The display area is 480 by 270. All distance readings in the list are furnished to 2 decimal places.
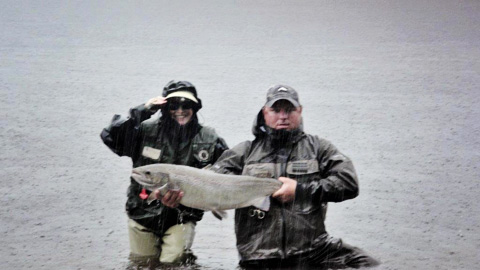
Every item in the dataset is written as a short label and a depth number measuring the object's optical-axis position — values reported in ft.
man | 21.85
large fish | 21.97
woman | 24.43
